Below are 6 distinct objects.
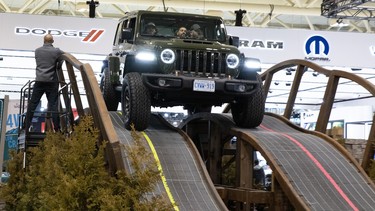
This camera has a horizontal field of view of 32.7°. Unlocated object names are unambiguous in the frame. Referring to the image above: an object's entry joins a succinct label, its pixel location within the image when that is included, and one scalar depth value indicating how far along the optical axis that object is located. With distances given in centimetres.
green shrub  622
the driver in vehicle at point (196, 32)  1043
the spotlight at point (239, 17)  1808
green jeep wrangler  931
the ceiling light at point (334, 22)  2137
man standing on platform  998
